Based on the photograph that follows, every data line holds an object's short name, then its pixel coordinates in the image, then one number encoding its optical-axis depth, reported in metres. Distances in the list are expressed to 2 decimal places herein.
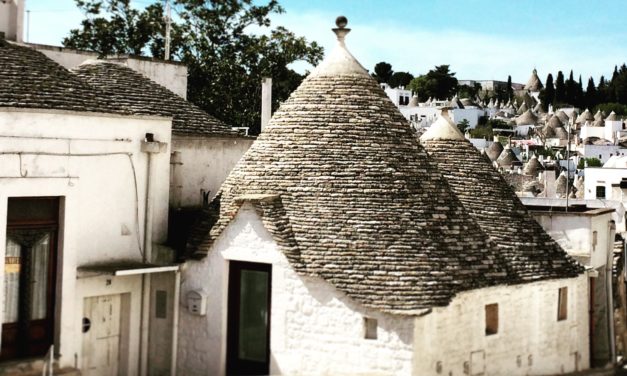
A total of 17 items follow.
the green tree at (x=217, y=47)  41.75
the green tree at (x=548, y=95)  172.91
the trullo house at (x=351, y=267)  16.95
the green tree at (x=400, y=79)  184.12
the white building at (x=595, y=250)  22.78
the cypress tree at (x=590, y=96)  168.88
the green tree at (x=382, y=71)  176.00
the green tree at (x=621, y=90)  168.12
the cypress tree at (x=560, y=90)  170.75
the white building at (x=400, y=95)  152.62
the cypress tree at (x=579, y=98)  169.50
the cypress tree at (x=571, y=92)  170.12
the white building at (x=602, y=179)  49.51
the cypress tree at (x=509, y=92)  193.40
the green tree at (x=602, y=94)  170.75
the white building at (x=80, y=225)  16.66
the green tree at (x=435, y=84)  172.00
